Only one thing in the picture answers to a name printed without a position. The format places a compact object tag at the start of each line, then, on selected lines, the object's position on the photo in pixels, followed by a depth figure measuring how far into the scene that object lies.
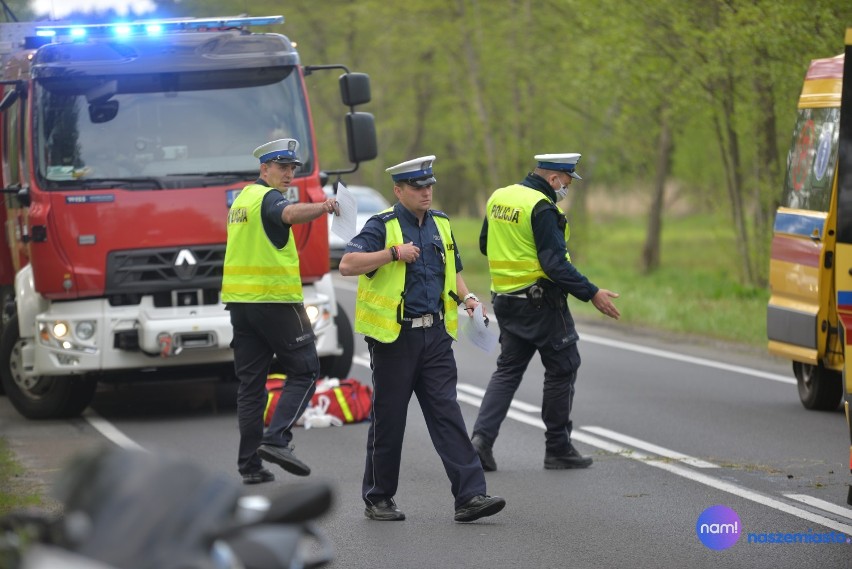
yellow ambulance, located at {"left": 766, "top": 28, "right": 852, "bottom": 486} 21.89
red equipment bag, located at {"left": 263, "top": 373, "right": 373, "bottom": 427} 22.87
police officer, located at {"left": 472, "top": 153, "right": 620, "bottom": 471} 18.27
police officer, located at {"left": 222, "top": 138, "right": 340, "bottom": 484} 17.86
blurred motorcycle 6.71
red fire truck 22.62
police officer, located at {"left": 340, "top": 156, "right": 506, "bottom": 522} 15.52
